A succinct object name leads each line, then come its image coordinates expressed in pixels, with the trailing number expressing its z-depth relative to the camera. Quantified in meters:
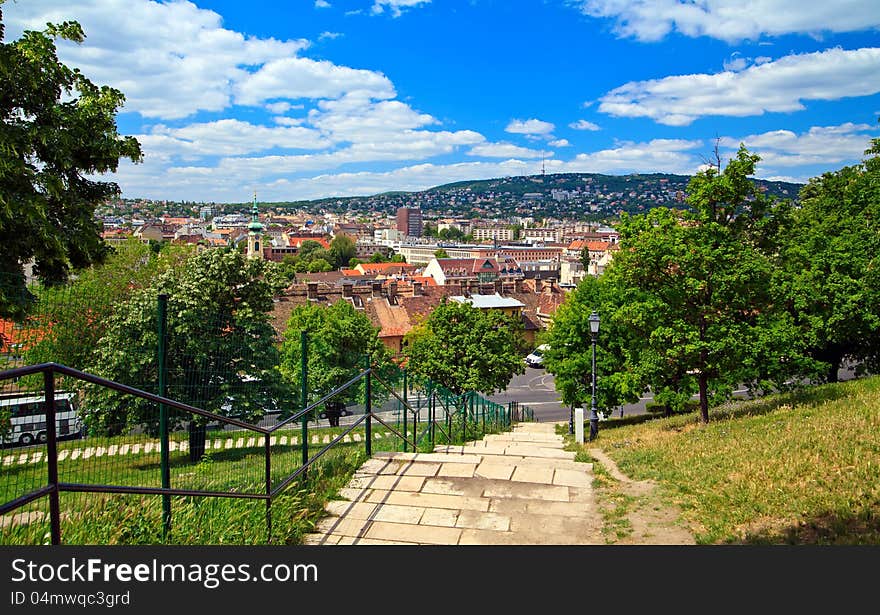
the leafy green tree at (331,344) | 29.77
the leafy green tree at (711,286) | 15.69
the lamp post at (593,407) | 17.67
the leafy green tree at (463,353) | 35.00
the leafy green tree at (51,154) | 10.46
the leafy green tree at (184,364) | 5.41
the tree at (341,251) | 172.75
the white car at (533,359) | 62.53
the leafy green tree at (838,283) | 21.77
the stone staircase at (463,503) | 5.98
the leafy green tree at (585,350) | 25.30
